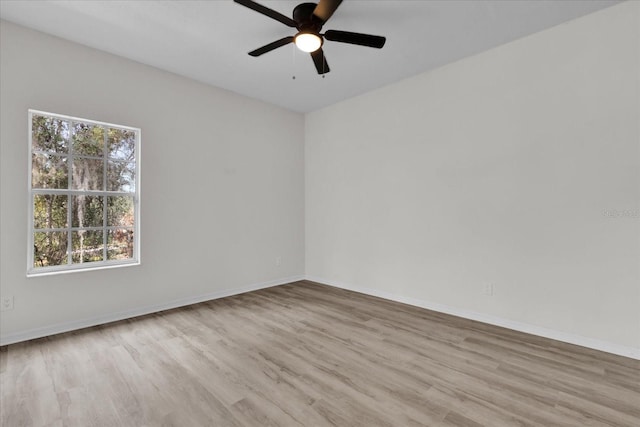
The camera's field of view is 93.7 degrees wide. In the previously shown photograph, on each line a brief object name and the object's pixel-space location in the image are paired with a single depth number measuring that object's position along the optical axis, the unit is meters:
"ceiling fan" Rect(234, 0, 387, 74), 2.35
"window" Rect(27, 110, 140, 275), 3.04
